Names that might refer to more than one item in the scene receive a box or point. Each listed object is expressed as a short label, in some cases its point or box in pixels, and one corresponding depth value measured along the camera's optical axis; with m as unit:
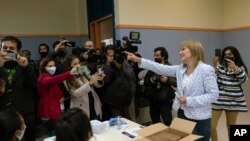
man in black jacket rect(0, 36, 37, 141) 1.94
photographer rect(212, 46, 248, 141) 2.39
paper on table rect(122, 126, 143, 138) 1.67
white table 1.63
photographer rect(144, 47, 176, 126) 2.81
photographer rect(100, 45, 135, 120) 2.59
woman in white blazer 1.72
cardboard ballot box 1.52
